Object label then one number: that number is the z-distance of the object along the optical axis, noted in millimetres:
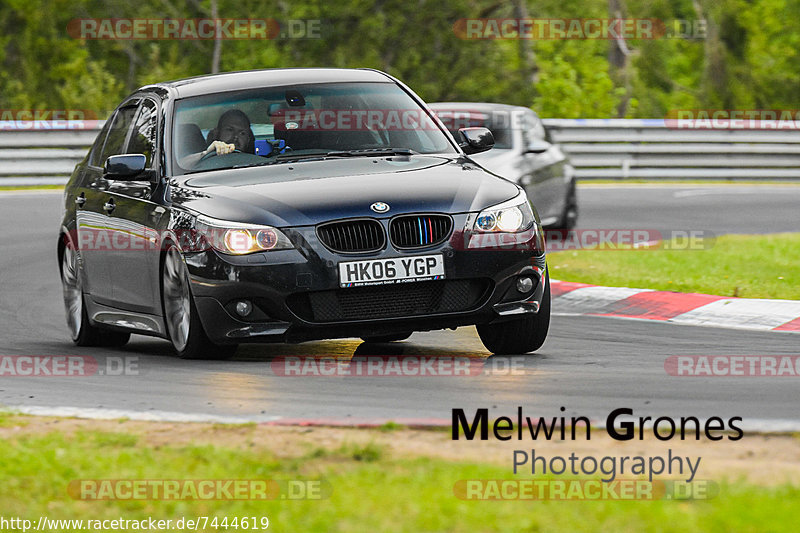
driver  17687
